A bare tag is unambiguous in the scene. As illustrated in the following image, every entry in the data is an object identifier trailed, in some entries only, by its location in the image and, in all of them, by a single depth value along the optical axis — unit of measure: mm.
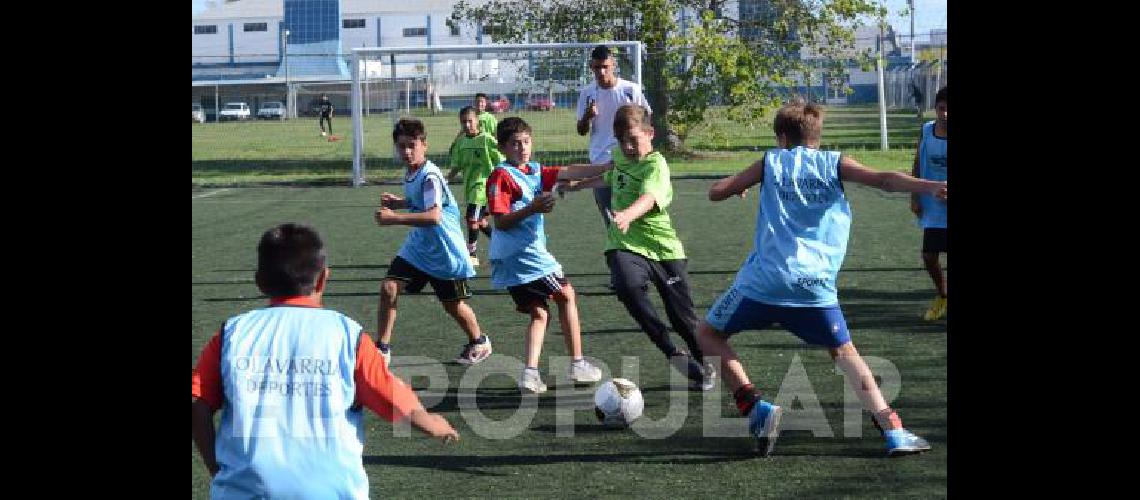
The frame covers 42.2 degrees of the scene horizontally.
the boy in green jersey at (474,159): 15594
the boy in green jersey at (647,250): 7926
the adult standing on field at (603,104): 12133
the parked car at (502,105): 27281
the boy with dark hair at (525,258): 8359
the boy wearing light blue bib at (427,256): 8828
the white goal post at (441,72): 26047
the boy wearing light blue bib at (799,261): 6586
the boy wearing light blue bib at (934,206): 10414
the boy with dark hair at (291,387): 4172
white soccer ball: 7285
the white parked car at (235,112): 75250
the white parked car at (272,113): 76438
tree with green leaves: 31922
